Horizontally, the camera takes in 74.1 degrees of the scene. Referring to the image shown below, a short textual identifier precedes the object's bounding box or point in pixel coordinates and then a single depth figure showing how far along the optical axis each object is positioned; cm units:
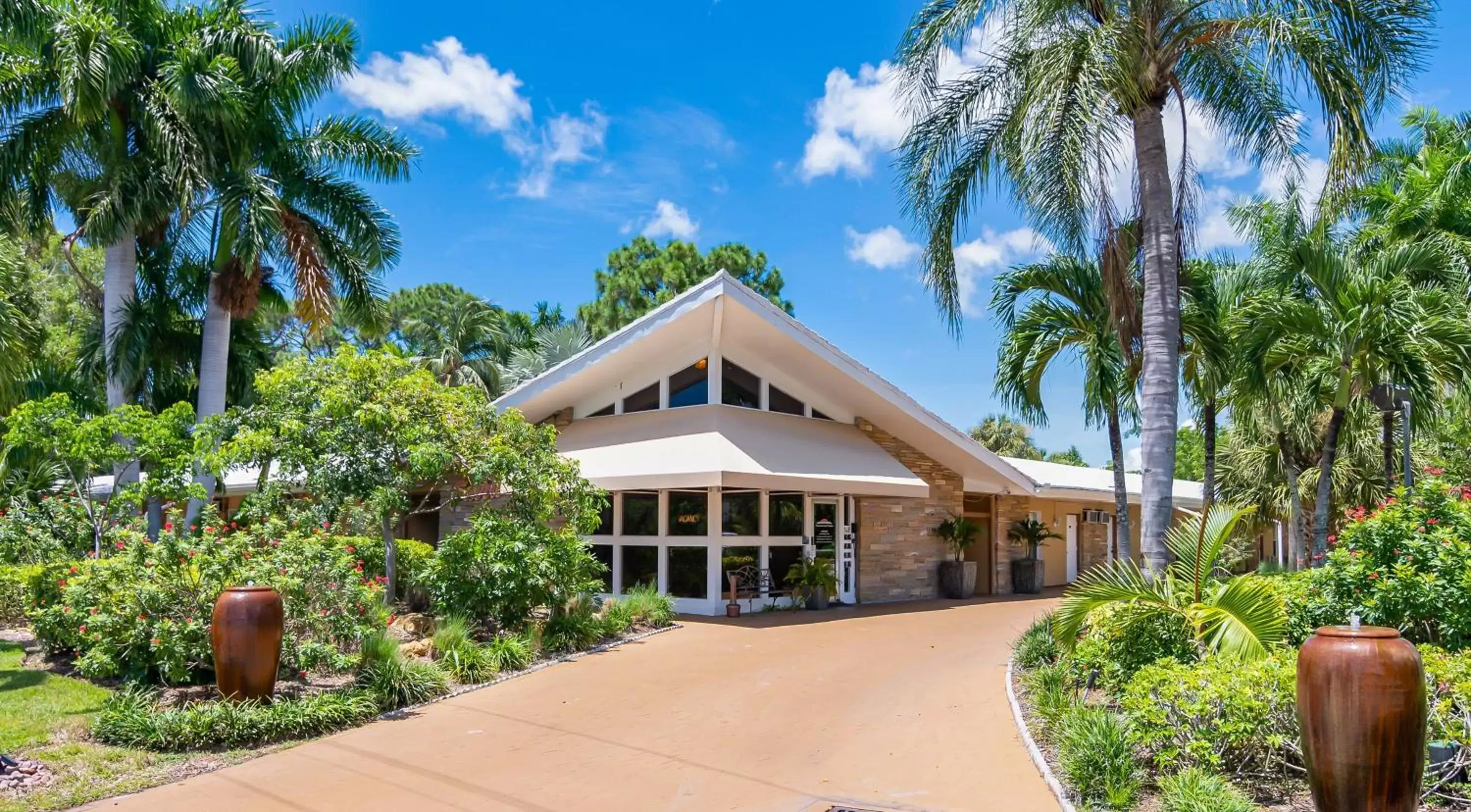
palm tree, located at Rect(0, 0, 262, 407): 1434
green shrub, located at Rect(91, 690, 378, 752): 771
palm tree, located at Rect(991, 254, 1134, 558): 1442
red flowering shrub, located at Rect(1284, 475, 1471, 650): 699
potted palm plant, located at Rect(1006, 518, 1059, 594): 2200
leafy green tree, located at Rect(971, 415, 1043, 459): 4709
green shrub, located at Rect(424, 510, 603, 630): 1206
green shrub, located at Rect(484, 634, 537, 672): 1131
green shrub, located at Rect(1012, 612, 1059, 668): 1077
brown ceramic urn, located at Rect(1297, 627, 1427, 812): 517
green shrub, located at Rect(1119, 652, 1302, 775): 624
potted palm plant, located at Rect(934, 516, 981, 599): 1981
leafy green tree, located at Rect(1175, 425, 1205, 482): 4628
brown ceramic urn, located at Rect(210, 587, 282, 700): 826
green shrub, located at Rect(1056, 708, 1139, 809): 616
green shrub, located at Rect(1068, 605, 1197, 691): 809
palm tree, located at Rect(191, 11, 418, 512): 1573
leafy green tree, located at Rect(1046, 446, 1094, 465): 6166
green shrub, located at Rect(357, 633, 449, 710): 939
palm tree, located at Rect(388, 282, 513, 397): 2941
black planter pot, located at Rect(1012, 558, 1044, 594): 2203
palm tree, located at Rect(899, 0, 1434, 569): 975
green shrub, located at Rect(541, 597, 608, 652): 1266
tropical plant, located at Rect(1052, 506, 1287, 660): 765
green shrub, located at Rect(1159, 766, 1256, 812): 550
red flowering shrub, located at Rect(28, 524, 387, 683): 870
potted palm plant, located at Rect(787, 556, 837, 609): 1702
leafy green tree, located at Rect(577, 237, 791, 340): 3366
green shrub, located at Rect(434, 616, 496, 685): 1066
